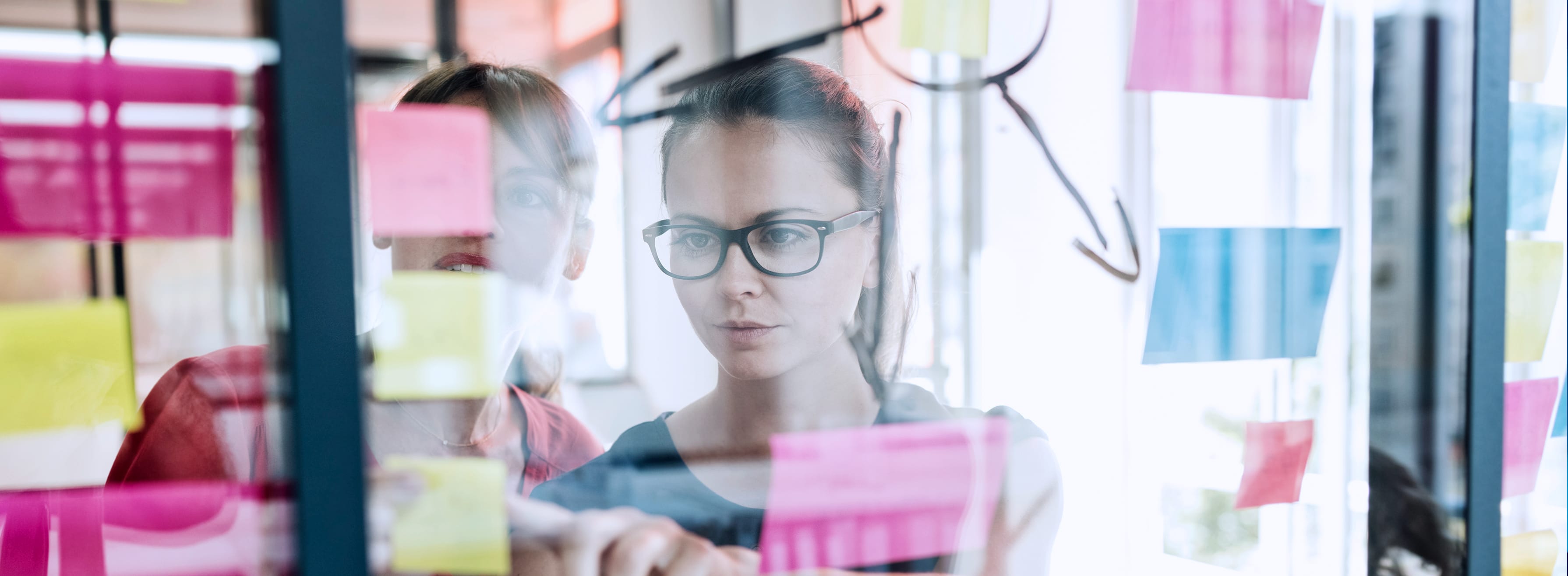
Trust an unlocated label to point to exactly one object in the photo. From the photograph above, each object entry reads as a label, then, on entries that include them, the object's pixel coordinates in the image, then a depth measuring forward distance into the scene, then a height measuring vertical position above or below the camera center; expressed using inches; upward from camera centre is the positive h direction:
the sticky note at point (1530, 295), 41.4 -3.0
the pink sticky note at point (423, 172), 24.5 +2.4
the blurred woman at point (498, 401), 25.2 -4.6
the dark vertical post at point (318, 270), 21.2 -0.4
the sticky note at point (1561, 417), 43.4 -9.5
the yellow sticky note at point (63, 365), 22.4 -2.9
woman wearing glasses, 30.6 -1.4
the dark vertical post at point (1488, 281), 37.5 -2.1
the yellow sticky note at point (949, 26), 31.9 +8.4
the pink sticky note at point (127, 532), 24.5 -8.1
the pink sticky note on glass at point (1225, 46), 34.4 +8.1
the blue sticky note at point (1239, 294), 35.3 -2.4
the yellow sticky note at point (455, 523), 25.0 -8.3
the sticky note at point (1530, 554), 41.9 -16.1
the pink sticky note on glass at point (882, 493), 31.6 -9.7
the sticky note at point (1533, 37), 41.5 +9.8
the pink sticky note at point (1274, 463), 37.3 -10.0
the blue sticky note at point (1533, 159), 41.5 +3.8
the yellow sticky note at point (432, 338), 24.9 -2.6
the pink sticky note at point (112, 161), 22.9 +2.7
